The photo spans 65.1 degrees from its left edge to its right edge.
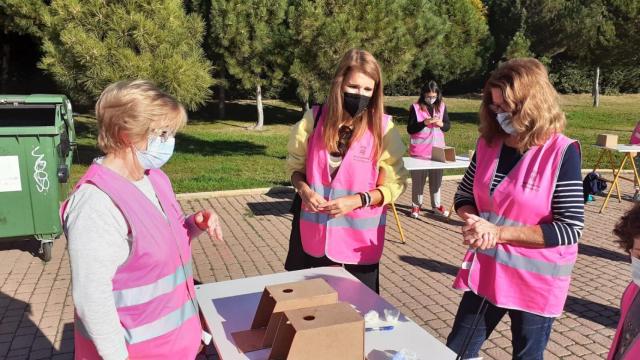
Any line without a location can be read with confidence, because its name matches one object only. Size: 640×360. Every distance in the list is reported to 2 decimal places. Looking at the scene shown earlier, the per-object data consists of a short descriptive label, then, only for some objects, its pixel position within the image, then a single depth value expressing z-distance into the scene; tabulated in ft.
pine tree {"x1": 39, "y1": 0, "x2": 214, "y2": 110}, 26.20
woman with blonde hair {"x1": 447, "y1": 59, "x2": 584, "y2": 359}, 6.75
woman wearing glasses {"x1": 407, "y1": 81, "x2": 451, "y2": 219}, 22.88
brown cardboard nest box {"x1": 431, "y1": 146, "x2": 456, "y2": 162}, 22.35
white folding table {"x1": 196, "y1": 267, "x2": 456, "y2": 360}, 6.29
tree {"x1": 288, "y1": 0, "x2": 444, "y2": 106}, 31.35
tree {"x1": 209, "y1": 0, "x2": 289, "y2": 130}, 39.11
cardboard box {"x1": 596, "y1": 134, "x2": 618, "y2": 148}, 25.89
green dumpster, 16.49
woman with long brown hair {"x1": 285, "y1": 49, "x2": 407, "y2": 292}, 8.53
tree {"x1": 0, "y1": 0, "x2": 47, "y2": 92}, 39.40
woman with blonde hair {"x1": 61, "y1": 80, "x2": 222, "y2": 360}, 5.02
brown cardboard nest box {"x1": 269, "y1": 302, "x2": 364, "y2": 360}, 5.26
